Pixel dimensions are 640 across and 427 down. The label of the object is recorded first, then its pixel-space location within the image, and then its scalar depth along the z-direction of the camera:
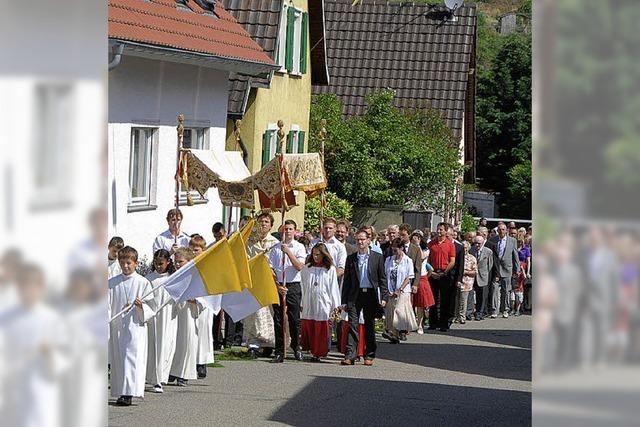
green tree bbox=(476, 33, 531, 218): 57.91
